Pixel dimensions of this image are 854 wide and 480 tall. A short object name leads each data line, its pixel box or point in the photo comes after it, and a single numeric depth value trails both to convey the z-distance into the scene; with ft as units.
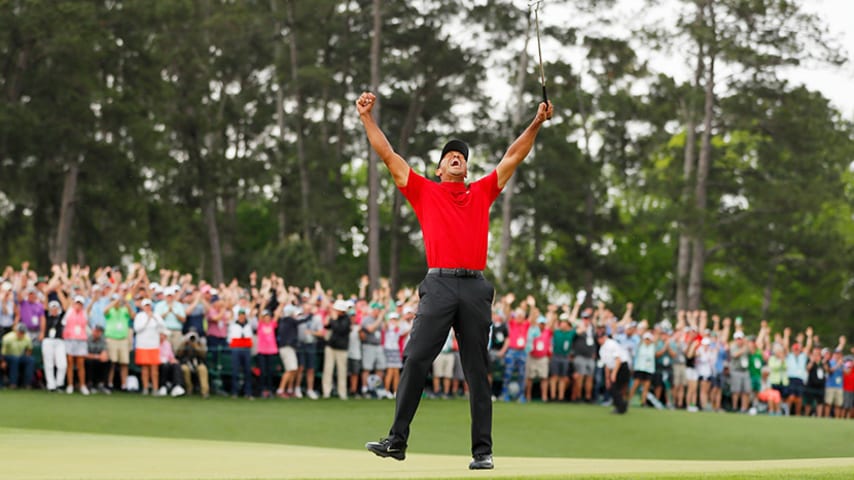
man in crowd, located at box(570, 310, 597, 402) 97.40
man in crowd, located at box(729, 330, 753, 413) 106.42
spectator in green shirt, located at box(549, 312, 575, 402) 96.73
